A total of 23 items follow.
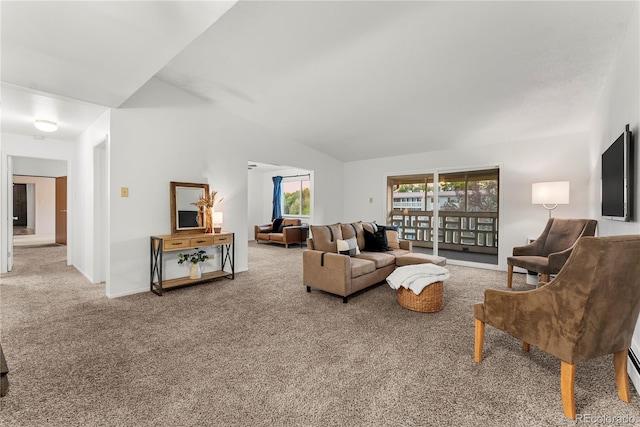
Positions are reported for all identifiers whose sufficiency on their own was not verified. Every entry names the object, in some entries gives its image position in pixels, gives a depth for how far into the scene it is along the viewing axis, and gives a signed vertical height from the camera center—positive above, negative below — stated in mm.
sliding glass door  5414 -29
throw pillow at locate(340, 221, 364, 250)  4418 -341
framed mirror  4148 +10
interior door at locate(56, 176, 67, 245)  7494 -63
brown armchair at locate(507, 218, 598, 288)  3586 -501
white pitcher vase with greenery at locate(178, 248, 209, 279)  4258 -772
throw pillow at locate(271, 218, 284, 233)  8836 -481
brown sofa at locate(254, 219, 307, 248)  8000 -700
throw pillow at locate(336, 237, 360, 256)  3992 -516
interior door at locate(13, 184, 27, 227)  11211 +166
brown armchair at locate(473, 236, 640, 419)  1489 -545
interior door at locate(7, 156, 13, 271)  4929 -138
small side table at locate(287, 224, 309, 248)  8284 -675
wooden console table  3809 -534
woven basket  3139 -973
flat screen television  2115 +271
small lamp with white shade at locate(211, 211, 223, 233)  4480 -189
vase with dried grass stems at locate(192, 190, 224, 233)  4391 +11
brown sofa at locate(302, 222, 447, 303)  3472 -688
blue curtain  9656 +413
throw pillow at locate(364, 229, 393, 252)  4586 -507
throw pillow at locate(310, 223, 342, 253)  4027 -410
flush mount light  4051 +1165
